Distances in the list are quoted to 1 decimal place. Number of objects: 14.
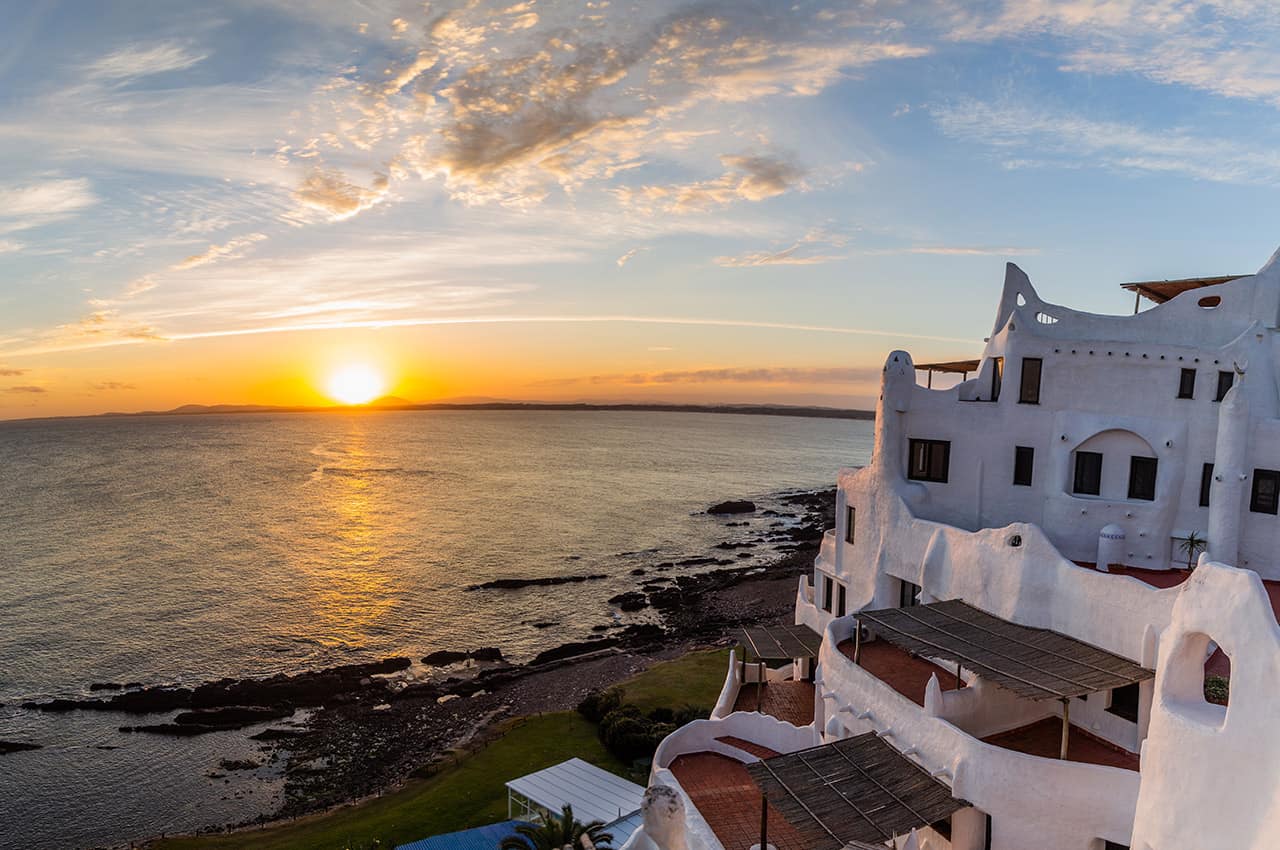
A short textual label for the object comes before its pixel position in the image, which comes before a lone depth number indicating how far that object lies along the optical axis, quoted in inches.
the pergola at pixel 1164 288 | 1059.9
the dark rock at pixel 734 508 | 4421.8
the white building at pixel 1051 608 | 454.0
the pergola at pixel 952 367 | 1274.6
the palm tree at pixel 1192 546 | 943.7
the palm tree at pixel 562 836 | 850.1
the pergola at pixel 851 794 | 587.8
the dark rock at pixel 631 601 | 2551.7
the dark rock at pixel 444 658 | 2076.8
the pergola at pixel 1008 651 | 645.9
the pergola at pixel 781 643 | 1148.5
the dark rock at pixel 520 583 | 2790.4
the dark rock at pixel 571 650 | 2079.2
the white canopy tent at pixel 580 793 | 944.9
